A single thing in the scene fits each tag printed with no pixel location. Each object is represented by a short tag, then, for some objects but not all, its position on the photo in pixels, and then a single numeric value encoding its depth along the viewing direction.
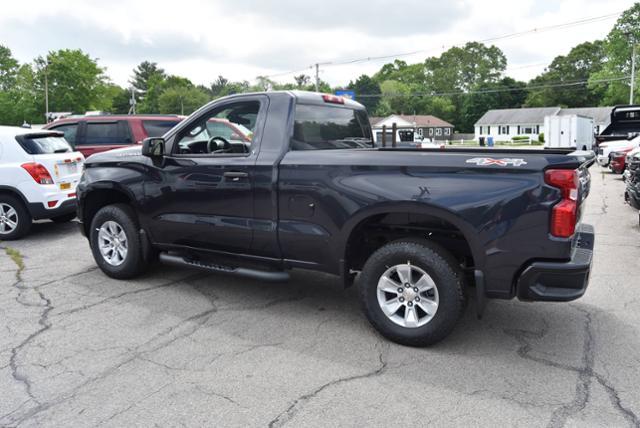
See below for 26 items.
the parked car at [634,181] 7.92
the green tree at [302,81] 85.76
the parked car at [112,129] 10.55
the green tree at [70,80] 61.31
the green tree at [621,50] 60.59
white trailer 30.19
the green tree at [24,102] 61.78
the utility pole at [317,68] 45.52
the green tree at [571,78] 92.06
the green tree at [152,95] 102.85
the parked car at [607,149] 18.53
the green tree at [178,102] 89.94
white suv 7.91
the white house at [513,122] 83.31
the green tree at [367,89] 122.04
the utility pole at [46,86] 60.06
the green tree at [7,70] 69.44
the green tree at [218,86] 135.14
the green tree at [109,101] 65.56
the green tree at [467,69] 115.88
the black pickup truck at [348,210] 3.49
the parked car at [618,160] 15.98
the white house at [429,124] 92.45
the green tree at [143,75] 122.12
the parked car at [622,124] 20.36
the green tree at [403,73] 128.75
